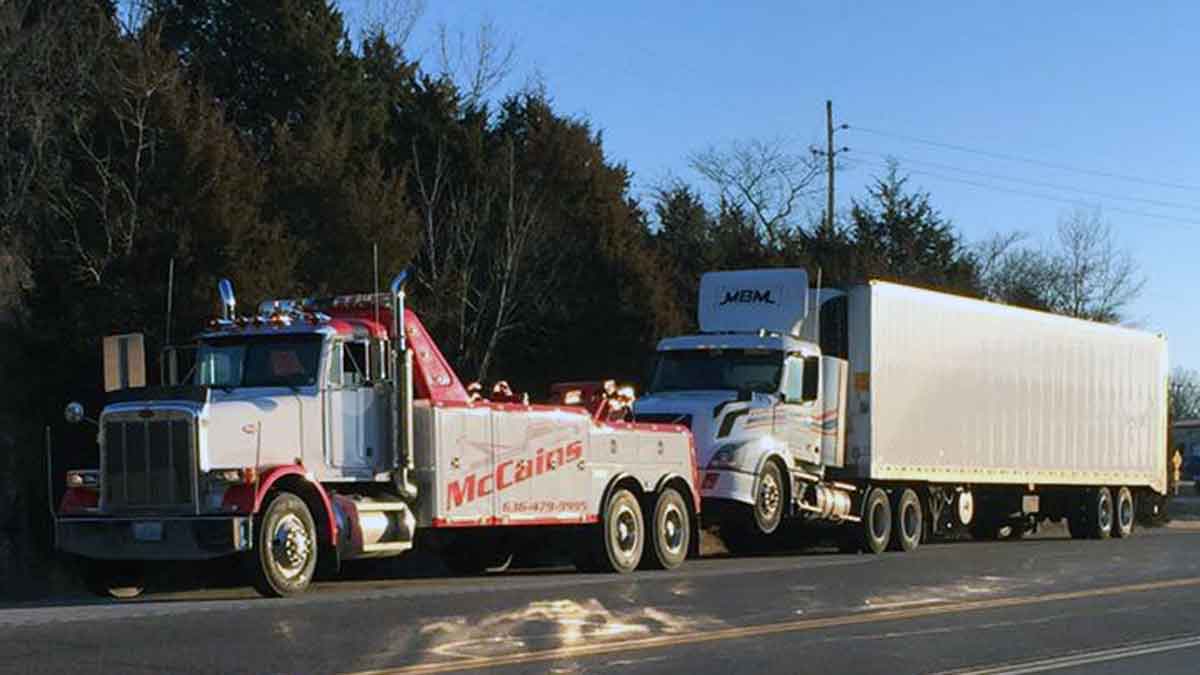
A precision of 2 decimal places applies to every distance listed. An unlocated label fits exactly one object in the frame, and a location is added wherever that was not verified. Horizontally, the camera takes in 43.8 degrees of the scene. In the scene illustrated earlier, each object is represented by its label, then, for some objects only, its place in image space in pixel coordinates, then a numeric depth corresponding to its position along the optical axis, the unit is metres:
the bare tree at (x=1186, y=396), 128.50
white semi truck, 21.23
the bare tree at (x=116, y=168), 24.17
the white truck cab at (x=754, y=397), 20.69
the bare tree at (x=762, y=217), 49.16
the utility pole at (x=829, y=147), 49.53
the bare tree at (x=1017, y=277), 64.62
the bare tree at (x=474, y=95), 33.53
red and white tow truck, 14.16
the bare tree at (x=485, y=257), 29.11
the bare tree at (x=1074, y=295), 67.19
